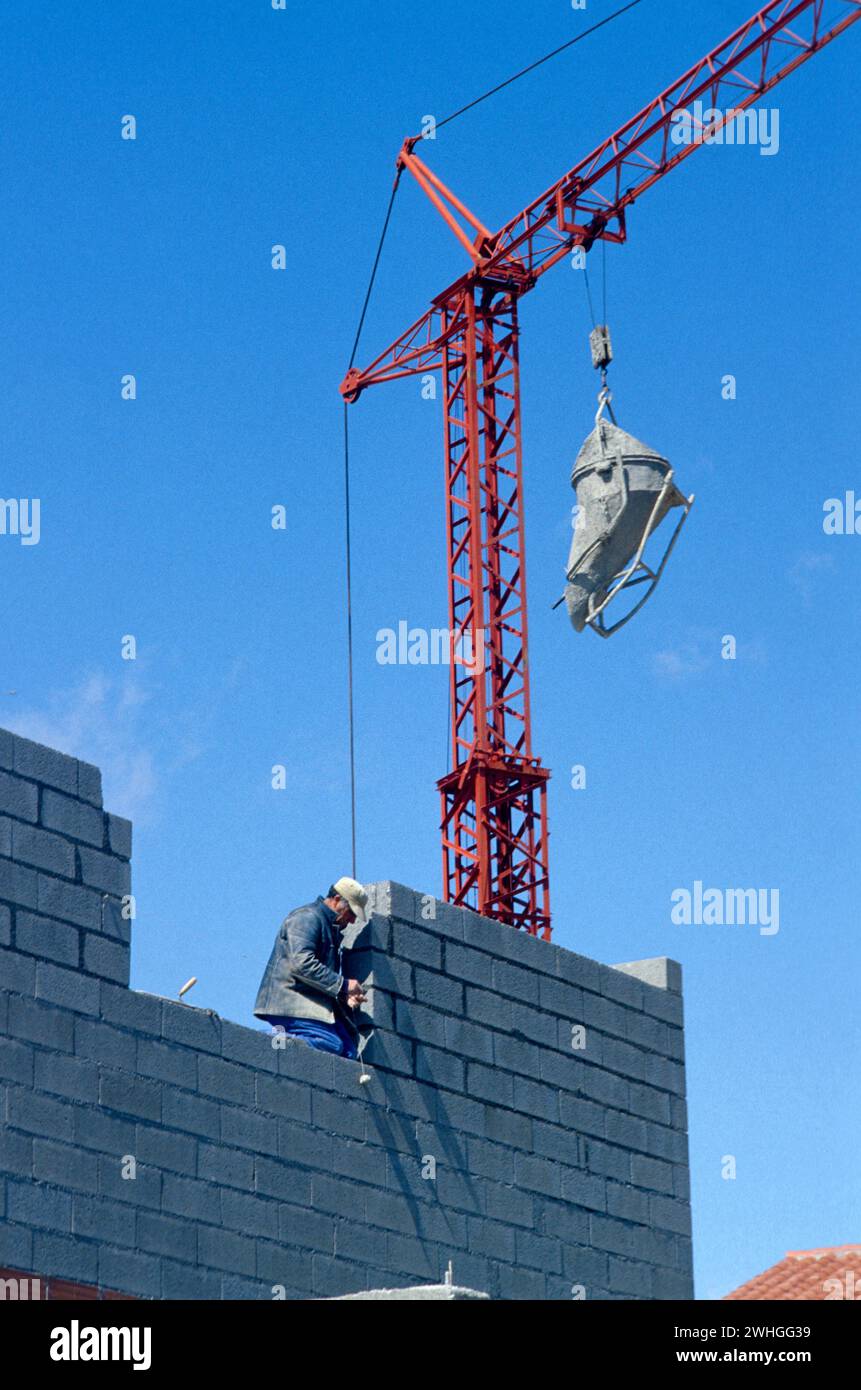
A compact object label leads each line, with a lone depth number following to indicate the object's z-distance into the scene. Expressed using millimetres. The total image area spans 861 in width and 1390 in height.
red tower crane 31516
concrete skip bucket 20688
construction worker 13062
